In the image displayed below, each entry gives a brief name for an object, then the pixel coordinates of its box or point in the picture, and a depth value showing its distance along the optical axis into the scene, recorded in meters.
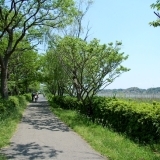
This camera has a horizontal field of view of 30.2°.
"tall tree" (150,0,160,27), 7.52
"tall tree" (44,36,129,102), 19.58
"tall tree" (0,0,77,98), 21.75
